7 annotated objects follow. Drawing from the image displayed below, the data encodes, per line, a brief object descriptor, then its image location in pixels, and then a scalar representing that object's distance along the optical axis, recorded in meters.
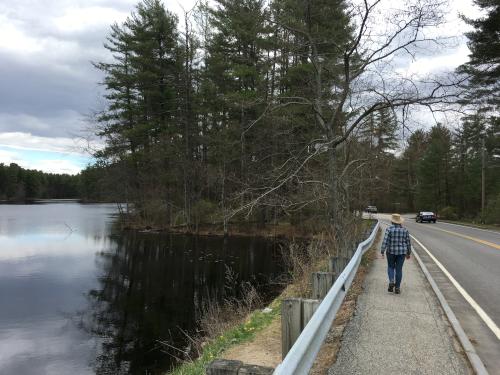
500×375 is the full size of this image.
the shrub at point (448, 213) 55.53
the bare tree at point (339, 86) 8.95
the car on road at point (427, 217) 43.72
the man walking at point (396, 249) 8.77
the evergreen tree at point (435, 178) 63.50
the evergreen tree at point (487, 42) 25.16
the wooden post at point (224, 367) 3.11
